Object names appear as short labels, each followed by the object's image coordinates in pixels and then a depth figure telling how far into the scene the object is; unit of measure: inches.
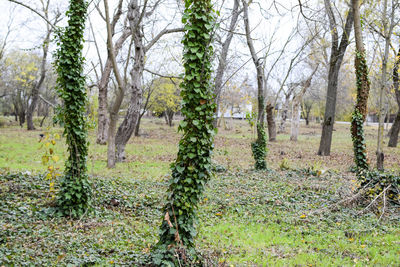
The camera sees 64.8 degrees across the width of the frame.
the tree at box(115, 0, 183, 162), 445.1
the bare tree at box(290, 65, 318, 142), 943.3
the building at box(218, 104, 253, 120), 2502.3
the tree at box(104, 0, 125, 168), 248.4
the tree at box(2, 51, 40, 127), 1238.3
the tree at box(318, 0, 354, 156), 573.3
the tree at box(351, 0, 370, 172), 366.9
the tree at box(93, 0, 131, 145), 534.0
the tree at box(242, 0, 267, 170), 455.3
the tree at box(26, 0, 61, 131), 893.9
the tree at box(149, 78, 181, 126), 1085.3
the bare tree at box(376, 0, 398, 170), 377.1
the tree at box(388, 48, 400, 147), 764.8
